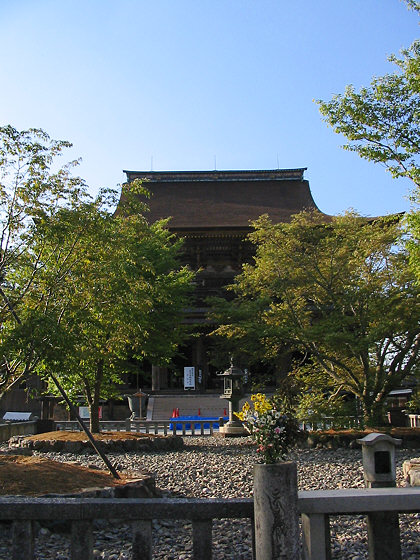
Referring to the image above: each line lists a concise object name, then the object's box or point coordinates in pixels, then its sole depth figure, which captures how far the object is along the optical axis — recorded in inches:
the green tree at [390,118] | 362.0
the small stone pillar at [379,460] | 229.5
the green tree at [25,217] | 308.0
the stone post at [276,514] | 141.9
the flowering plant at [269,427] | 154.9
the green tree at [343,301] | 556.7
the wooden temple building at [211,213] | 1119.0
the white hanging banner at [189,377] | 1047.0
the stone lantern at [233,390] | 702.5
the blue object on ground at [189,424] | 810.0
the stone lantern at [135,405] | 892.6
